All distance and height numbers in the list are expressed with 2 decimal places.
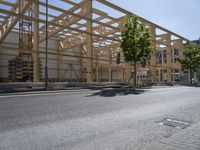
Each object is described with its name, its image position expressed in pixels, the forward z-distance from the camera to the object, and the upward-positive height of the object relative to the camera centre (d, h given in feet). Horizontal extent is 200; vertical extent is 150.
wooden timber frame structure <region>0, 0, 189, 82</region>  84.74 +23.21
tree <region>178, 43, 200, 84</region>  141.49 +13.10
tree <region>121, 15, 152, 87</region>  82.79 +14.98
